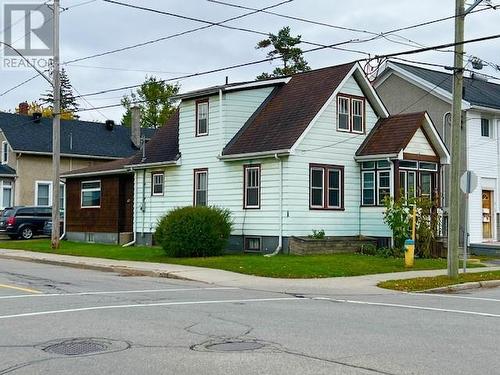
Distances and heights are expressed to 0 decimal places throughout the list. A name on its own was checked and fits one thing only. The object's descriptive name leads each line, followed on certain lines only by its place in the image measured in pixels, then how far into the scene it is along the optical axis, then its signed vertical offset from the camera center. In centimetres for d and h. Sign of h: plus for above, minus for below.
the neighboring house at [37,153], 4572 +470
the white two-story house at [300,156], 2564 +257
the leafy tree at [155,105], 6650 +1158
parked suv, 3875 -2
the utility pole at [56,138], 2891 +349
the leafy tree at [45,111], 7701 +1296
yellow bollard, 2216 -96
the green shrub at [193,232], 2428 -37
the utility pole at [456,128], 1852 +252
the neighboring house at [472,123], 3138 +459
